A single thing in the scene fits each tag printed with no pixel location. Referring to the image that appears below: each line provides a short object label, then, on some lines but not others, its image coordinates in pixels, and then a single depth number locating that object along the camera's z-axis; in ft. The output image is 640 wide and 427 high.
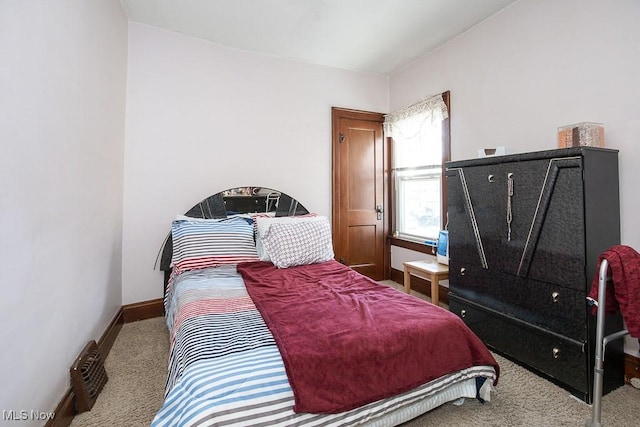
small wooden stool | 8.87
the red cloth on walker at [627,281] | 4.50
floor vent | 5.18
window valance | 10.20
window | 10.45
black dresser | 5.46
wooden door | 12.12
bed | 3.44
